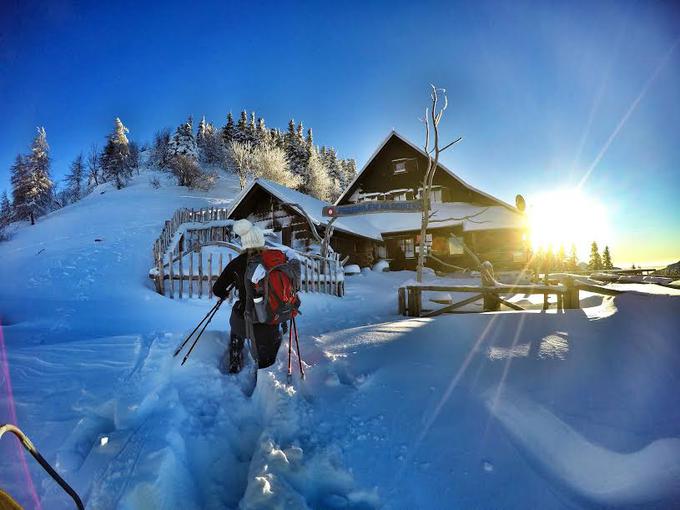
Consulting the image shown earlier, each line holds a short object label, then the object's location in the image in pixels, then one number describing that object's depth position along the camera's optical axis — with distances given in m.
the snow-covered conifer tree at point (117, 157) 45.78
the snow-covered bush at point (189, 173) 38.50
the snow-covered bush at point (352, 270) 17.48
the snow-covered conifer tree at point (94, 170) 55.76
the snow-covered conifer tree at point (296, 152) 44.31
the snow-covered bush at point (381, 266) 19.69
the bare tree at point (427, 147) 11.05
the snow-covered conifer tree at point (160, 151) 48.31
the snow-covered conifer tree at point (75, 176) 57.44
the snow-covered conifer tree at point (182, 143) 41.91
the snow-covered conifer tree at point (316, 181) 41.97
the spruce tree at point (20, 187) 31.02
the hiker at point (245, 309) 3.71
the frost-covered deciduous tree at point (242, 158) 37.12
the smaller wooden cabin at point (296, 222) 17.44
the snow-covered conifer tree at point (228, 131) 49.66
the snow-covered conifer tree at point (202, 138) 55.25
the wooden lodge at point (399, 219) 17.39
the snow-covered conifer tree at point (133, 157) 50.56
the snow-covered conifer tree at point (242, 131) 48.88
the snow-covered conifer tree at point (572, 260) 43.23
